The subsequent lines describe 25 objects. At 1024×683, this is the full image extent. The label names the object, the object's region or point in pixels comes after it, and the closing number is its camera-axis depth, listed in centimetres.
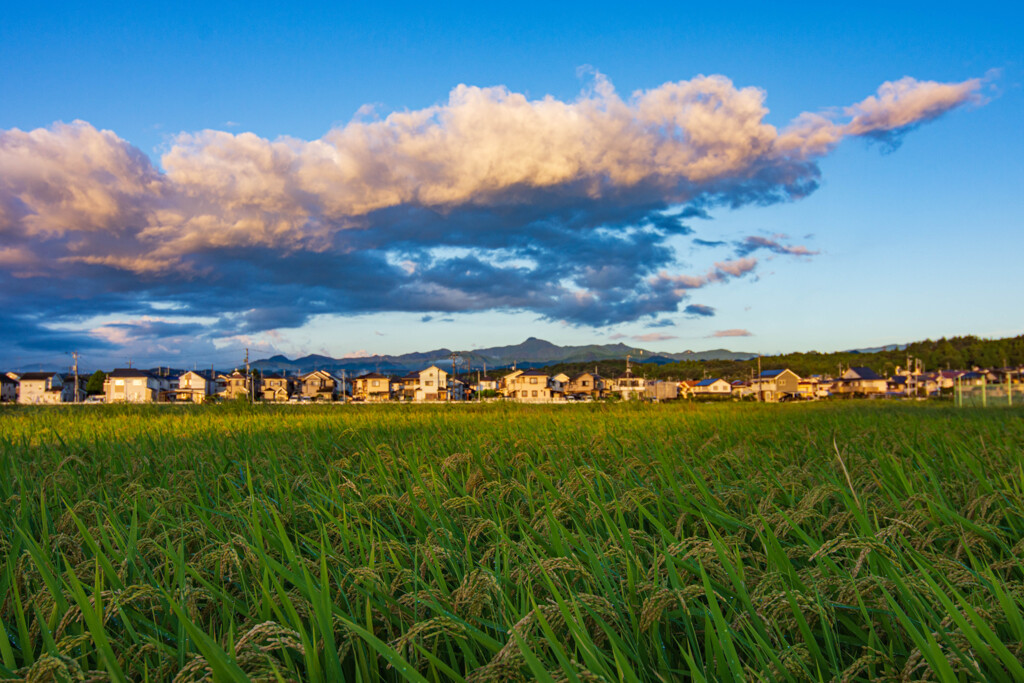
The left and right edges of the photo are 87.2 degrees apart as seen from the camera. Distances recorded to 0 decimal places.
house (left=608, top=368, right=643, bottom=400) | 11762
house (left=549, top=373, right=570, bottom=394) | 11451
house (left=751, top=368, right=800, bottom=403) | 11381
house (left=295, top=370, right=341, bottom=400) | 12000
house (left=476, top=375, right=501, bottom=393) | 12589
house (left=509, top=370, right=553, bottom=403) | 10306
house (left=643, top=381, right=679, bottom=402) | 10381
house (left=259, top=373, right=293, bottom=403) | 11349
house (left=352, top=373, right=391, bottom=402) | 10931
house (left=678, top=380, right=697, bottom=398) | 11935
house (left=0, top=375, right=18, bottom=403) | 10488
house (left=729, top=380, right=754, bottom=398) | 11526
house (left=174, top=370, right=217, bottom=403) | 10865
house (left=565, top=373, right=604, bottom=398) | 11656
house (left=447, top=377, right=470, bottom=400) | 10412
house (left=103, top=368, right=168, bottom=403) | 9382
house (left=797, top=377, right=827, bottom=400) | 11631
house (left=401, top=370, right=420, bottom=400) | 10444
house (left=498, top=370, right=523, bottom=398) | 10445
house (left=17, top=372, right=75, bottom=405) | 9931
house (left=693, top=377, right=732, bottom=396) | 12269
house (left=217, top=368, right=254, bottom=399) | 11044
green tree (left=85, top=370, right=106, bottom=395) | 11238
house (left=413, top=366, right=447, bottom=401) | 10175
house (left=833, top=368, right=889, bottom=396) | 11138
